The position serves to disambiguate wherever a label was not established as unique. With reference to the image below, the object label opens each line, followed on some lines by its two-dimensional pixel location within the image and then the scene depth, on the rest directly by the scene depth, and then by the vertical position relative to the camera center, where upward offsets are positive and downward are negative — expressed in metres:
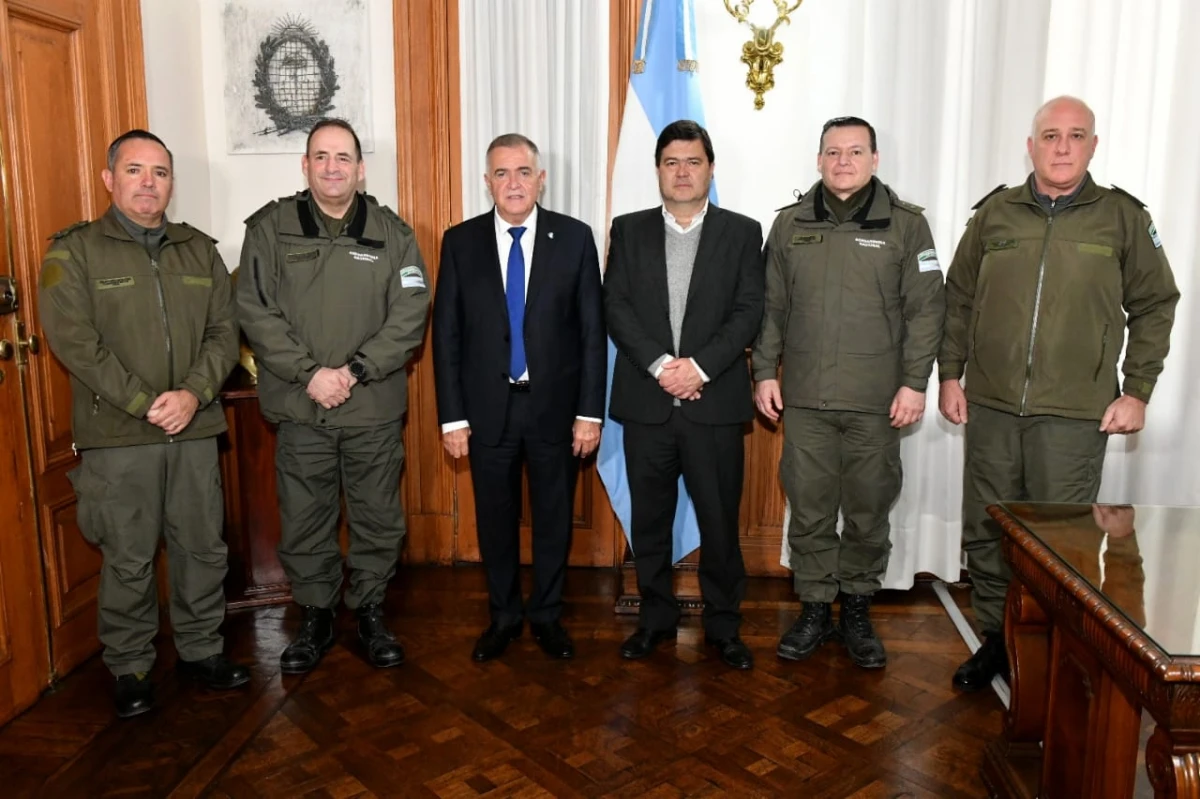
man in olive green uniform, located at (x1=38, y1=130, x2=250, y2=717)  2.61 -0.40
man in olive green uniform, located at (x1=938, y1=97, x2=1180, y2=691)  2.68 -0.20
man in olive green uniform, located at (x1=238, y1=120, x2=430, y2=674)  2.86 -0.33
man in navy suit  2.92 -0.29
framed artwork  3.64 +0.69
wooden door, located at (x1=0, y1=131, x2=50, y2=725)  2.65 -0.84
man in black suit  2.88 -0.31
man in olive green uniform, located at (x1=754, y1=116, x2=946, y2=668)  2.89 -0.33
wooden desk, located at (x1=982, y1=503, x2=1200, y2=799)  1.54 -0.72
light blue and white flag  3.43 +0.55
